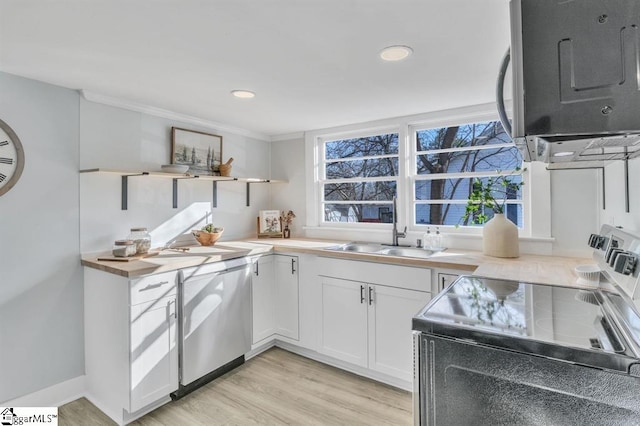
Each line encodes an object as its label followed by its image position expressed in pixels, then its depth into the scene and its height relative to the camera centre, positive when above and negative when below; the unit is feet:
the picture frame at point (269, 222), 11.58 -0.20
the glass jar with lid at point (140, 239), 7.75 -0.51
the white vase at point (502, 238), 7.32 -0.54
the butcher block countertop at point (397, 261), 5.58 -1.00
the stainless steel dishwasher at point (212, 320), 7.34 -2.56
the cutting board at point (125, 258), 7.18 -0.91
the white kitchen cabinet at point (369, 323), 7.43 -2.68
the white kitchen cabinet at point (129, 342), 6.41 -2.62
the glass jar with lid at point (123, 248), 7.32 -0.70
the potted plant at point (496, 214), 7.34 +0.01
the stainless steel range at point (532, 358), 2.69 -1.32
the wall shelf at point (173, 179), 7.39 +1.07
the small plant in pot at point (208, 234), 9.51 -0.51
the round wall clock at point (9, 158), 6.30 +1.23
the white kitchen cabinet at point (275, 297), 9.21 -2.36
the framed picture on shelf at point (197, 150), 9.34 +2.05
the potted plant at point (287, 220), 11.98 -0.13
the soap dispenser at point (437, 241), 9.02 -0.73
